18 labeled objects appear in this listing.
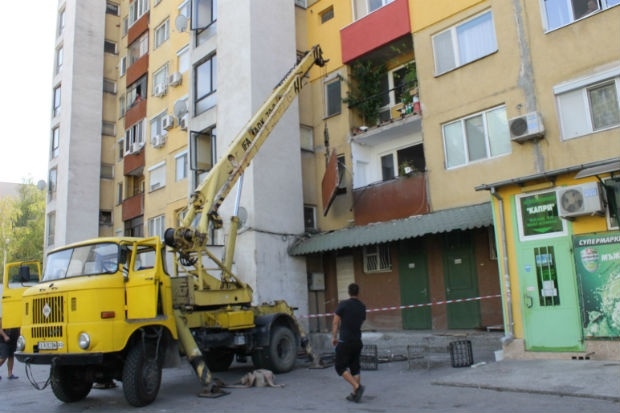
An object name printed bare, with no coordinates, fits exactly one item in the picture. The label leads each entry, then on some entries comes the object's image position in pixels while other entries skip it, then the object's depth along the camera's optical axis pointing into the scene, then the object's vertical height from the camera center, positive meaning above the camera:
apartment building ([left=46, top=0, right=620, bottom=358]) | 10.30 +4.17
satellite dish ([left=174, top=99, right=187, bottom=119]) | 22.22 +8.07
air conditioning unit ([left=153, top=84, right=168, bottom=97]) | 24.58 +9.84
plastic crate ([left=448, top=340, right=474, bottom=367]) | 10.59 -1.13
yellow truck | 8.51 -0.07
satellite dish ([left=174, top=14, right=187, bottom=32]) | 22.38 +11.60
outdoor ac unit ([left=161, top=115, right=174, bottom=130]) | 23.36 +7.94
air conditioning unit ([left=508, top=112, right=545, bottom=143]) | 12.73 +3.81
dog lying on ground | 9.97 -1.37
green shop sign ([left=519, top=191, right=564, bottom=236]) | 10.05 +1.40
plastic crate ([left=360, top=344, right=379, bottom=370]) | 11.36 -1.28
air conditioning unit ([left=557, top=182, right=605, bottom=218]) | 9.31 +1.50
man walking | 8.02 -0.61
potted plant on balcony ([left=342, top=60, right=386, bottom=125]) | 17.80 +6.68
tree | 42.34 +6.81
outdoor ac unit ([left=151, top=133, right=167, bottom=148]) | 24.02 +7.40
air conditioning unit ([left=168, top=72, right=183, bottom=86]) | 23.47 +9.81
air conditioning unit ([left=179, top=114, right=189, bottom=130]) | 21.98 +7.47
